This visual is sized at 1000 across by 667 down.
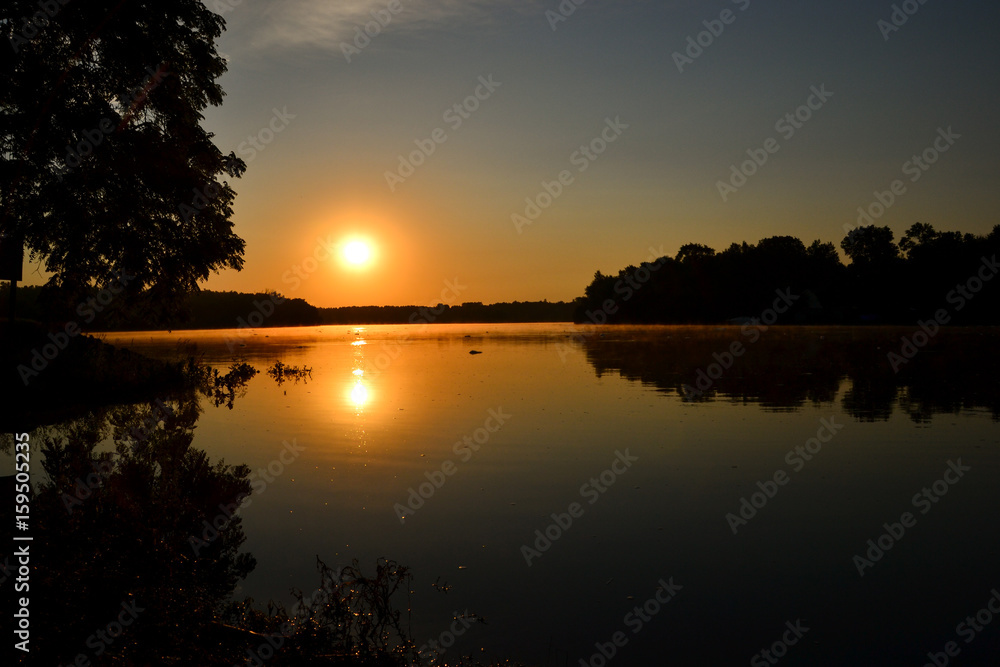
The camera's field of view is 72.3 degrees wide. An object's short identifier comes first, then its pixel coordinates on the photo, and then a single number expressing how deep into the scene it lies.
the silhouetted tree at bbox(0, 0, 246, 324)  18.78
